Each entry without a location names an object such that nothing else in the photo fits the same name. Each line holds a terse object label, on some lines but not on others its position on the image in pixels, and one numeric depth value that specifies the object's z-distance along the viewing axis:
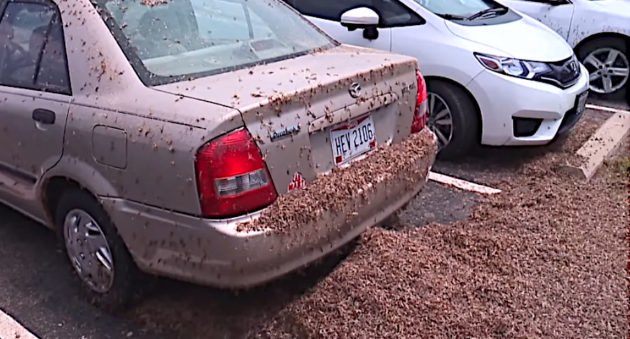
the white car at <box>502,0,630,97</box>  7.38
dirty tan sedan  2.78
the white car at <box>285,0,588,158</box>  5.09
